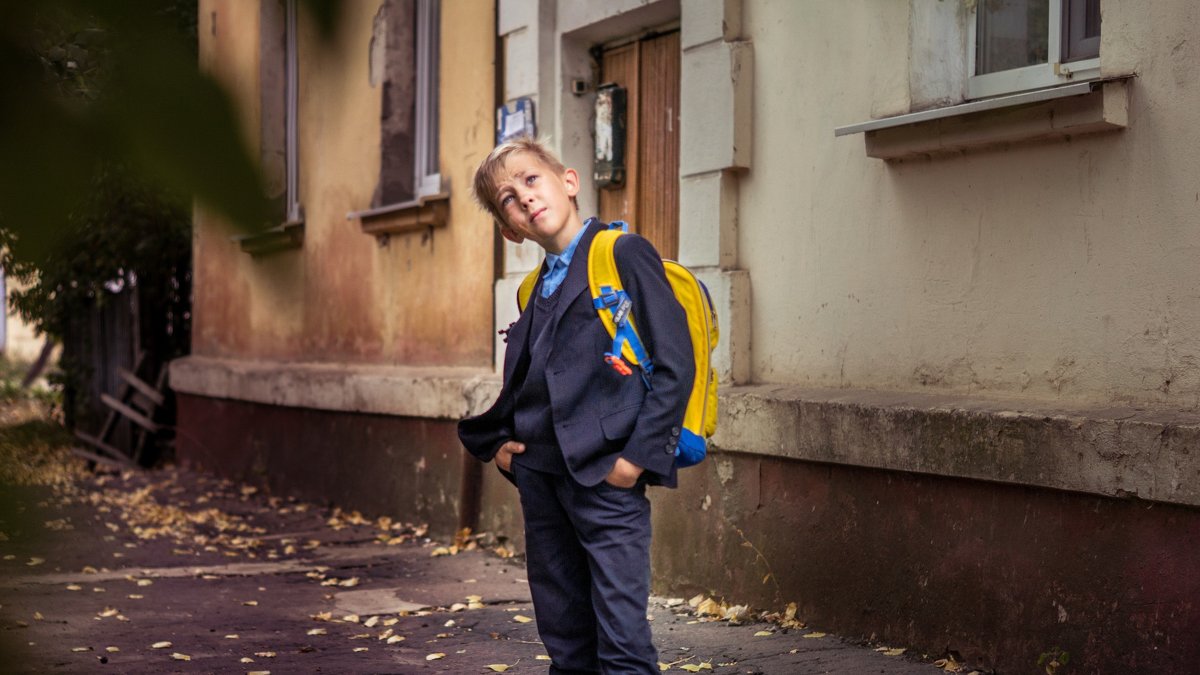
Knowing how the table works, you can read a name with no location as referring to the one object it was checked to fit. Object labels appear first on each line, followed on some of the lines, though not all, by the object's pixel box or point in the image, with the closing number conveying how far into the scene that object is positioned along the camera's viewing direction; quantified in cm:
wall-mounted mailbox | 669
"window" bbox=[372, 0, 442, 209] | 794
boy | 340
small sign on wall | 690
